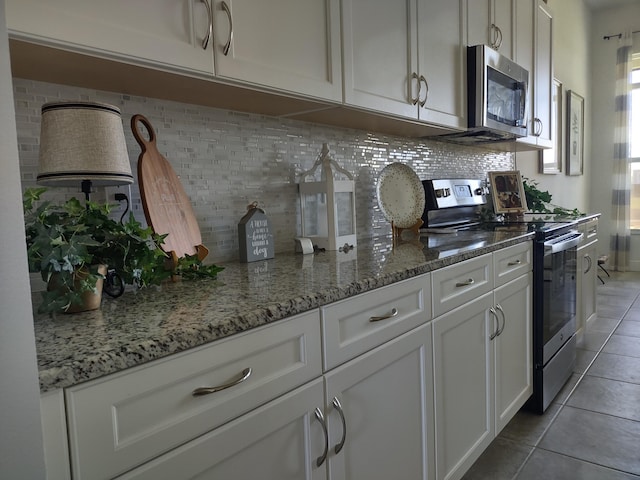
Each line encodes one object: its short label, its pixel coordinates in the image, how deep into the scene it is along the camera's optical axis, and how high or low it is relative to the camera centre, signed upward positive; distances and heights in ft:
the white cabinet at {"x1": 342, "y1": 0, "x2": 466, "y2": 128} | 5.23 +1.81
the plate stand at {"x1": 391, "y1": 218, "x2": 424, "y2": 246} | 7.24 -0.49
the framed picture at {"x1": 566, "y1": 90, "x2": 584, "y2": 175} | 16.22 +2.13
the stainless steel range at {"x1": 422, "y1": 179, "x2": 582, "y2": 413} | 7.20 -1.26
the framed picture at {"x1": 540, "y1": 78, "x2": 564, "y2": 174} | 14.52 +1.42
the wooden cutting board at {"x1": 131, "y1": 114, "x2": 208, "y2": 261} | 4.02 +0.05
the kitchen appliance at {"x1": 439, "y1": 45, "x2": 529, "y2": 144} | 7.30 +1.66
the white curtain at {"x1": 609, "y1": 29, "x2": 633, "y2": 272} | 17.84 +1.16
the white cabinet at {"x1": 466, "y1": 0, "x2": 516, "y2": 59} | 7.54 +2.99
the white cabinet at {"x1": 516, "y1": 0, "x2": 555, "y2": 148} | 9.35 +2.83
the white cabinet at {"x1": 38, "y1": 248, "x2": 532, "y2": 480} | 2.19 -1.28
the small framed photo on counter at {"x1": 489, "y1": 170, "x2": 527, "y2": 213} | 9.79 +0.04
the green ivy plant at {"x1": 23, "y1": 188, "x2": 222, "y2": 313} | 2.68 -0.26
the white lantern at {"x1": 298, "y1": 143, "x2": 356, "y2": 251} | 5.69 -0.08
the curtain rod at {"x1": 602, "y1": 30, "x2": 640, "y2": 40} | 17.86 +6.04
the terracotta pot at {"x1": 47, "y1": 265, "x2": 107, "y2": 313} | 2.83 -0.54
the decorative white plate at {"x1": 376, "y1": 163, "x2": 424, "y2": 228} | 6.88 +0.06
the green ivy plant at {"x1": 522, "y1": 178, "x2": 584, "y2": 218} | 11.42 -0.16
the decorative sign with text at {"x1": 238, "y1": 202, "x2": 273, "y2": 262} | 5.01 -0.35
